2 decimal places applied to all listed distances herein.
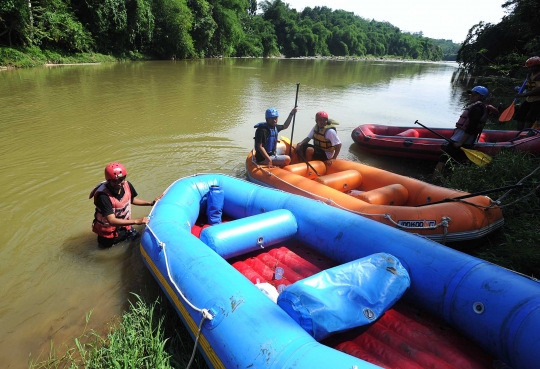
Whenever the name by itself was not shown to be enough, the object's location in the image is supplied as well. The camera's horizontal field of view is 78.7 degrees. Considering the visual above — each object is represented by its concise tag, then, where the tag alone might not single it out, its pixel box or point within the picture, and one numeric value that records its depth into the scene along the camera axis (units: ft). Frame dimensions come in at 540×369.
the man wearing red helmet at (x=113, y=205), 9.80
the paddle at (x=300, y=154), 14.96
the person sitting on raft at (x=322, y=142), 15.14
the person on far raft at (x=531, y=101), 17.72
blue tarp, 5.86
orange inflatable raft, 10.23
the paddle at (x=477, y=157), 15.01
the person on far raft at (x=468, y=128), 15.65
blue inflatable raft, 5.59
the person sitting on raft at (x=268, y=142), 14.89
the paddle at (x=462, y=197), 9.35
